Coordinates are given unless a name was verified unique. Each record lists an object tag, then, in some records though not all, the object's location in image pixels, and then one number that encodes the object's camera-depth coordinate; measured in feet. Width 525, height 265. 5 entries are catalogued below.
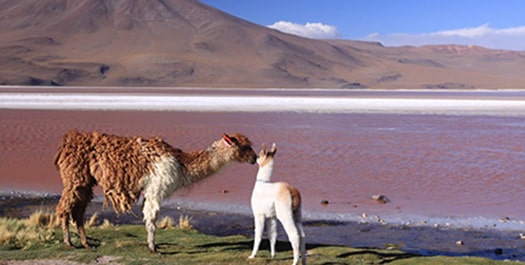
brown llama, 23.97
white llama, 20.75
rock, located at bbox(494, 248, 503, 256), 28.84
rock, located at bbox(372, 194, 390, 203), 40.89
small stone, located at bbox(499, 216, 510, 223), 35.68
